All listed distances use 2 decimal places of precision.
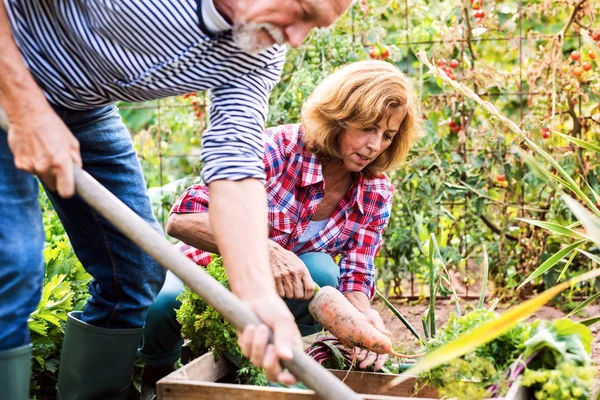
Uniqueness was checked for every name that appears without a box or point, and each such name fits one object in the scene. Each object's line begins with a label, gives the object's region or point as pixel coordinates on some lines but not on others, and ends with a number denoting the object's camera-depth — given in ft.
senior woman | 8.04
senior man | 5.13
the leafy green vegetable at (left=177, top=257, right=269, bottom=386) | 6.77
